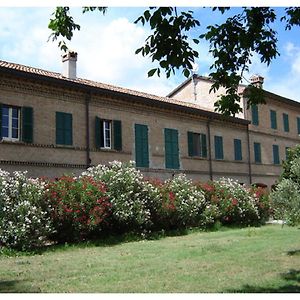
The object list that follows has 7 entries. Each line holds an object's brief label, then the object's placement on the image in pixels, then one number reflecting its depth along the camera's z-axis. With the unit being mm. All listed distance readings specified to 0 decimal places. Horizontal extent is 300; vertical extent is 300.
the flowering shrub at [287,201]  10930
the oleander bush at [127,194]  14906
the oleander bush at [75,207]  13656
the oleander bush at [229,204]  18891
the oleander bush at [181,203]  16797
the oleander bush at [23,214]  12312
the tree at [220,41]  6215
